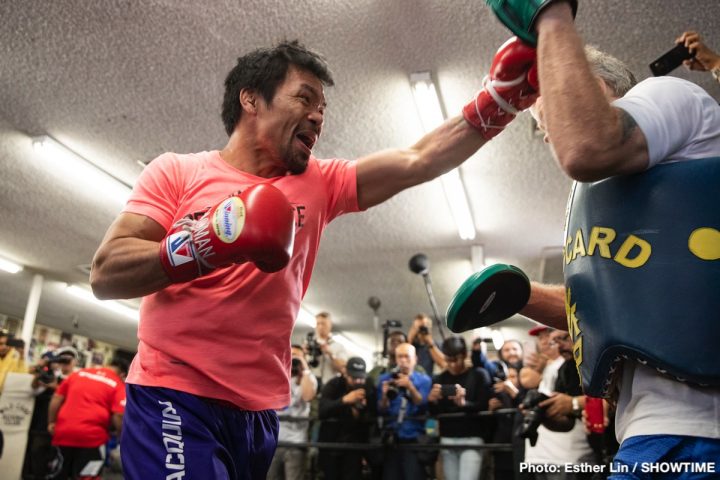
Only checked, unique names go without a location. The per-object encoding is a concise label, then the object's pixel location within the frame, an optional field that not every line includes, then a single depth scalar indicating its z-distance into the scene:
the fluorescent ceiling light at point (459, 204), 5.61
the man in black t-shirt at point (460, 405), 4.30
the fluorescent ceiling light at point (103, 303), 10.40
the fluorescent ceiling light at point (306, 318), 11.04
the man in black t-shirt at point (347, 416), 4.88
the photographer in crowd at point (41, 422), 6.64
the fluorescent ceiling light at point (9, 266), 8.96
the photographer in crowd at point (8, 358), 6.61
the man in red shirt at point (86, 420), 5.60
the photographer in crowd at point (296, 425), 5.13
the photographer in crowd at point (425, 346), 5.72
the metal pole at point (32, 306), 8.71
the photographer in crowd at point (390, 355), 5.37
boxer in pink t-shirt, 1.27
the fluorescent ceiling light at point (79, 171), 5.39
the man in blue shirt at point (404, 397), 4.95
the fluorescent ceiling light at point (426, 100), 4.16
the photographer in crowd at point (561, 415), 3.16
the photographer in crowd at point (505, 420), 4.16
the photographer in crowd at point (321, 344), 6.14
